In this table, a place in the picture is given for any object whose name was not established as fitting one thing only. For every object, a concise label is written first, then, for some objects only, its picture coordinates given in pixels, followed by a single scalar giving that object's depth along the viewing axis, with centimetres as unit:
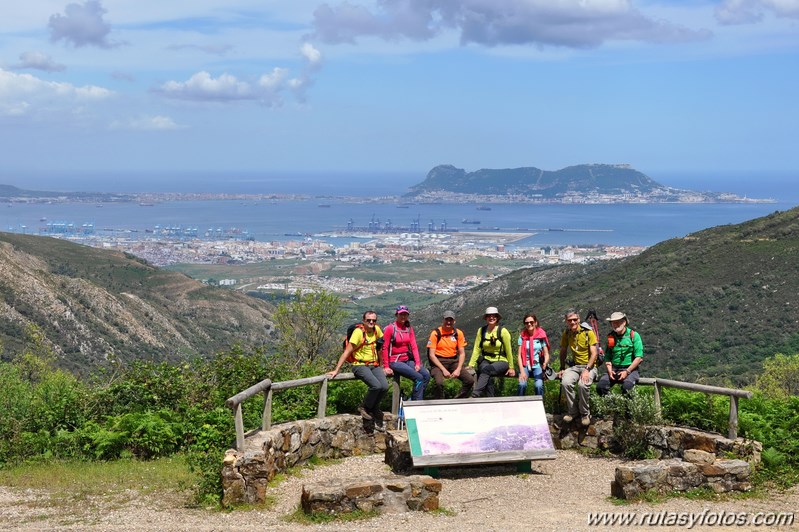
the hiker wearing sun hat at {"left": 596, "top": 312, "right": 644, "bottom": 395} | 1164
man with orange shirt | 1195
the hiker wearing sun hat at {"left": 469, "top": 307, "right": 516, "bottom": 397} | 1187
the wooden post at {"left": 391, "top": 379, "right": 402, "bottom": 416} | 1199
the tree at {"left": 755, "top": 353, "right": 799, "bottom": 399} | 3434
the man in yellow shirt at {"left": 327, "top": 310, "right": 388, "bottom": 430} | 1158
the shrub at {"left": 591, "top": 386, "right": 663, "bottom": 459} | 1130
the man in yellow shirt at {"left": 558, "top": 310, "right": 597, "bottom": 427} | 1166
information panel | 1043
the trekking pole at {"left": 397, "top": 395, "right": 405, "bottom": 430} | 1173
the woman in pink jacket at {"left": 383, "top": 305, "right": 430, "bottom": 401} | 1169
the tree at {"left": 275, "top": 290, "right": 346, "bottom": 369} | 1973
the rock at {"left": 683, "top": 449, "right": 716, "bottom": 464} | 998
